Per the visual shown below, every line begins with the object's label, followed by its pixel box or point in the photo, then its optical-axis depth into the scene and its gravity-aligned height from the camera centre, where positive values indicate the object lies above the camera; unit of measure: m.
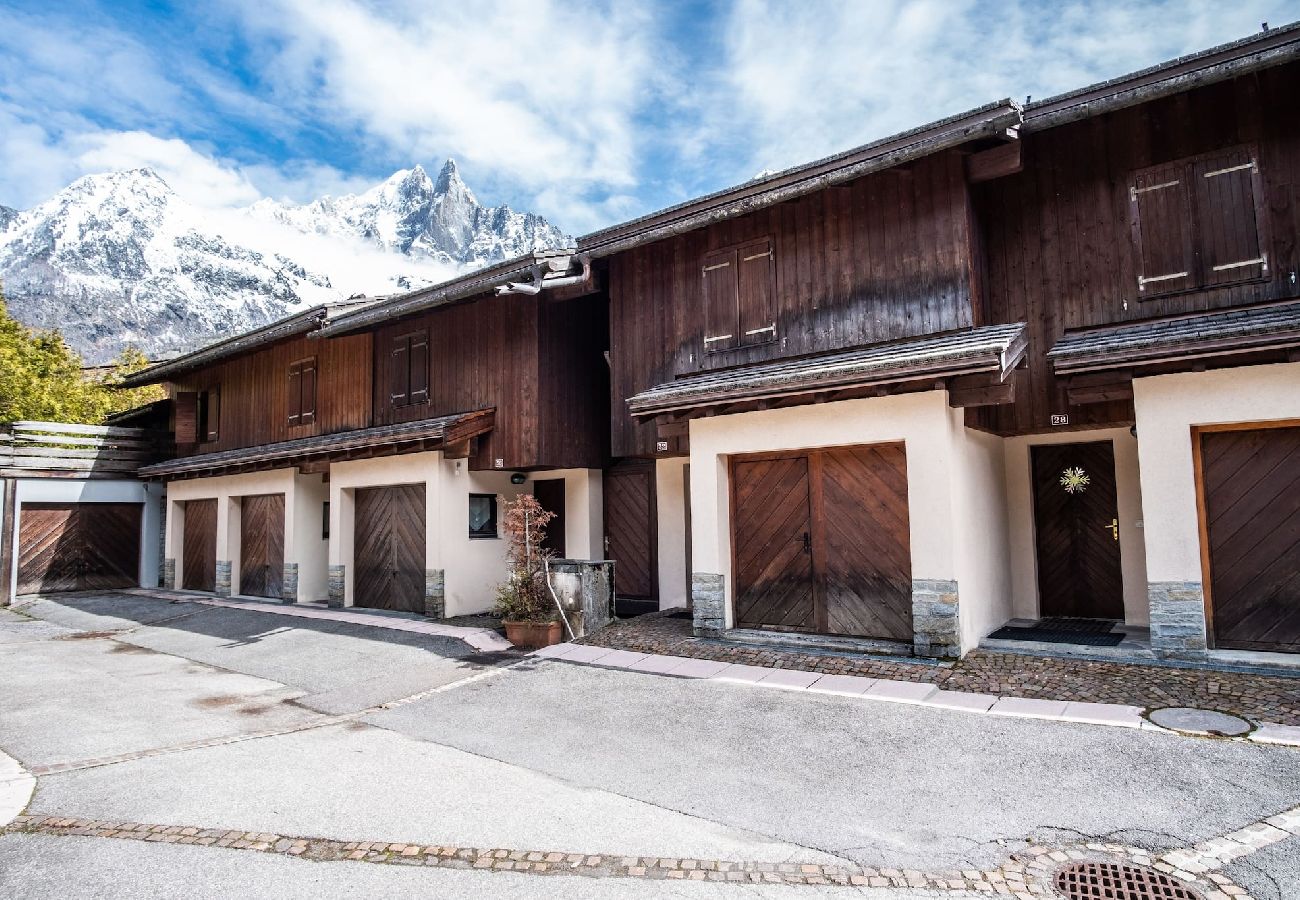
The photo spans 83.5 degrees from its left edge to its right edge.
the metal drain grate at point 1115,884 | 3.47 -1.88
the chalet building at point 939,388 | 7.12 +1.31
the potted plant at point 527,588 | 9.96 -1.12
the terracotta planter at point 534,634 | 9.89 -1.69
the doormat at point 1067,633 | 8.13 -1.56
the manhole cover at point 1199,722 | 5.34 -1.70
